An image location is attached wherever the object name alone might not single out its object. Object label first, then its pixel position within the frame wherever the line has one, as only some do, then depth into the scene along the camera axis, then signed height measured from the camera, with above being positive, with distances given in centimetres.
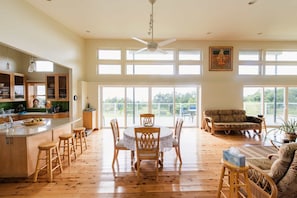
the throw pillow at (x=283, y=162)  179 -75
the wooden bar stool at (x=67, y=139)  346 -92
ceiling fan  357 +112
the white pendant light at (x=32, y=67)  430 +79
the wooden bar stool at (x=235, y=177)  174 -91
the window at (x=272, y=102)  699 -26
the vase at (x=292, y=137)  338 -86
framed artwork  680 +160
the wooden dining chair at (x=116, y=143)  322 -97
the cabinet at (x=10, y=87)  488 +32
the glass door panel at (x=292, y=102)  699 -26
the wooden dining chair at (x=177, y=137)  334 -89
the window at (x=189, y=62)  686 +145
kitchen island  279 -96
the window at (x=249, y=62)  690 +145
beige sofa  582 -97
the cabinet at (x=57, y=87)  562 +33
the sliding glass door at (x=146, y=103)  685 -28
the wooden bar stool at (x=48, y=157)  283 -106
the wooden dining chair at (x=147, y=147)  279 -89
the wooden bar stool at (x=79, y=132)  426 -94
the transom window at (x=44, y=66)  592 +112
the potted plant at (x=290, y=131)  340 -76
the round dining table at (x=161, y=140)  296 -82
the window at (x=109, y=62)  674 +143
